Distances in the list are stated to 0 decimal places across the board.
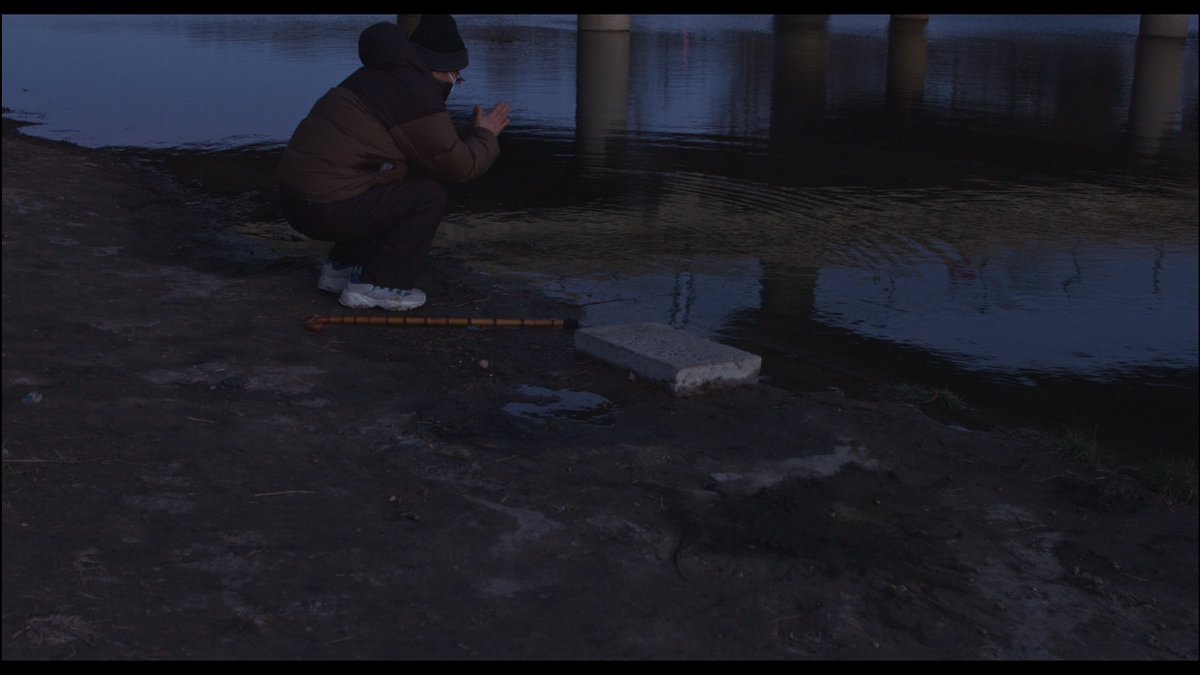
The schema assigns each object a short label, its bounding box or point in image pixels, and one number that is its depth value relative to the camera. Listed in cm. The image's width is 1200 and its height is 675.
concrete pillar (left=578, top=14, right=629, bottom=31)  3142
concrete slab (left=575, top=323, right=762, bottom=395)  562
